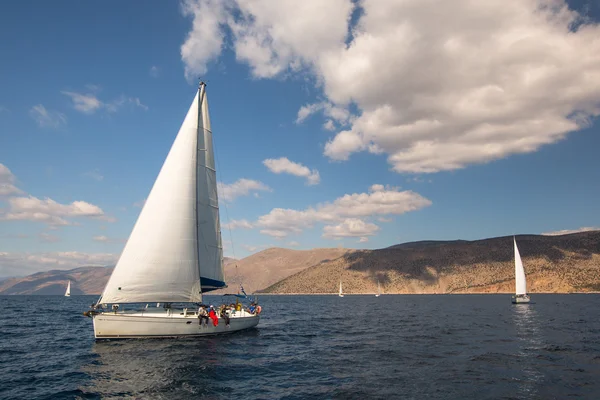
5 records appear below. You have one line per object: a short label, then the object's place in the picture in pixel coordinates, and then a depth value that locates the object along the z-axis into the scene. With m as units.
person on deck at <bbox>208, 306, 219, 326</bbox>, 33.53
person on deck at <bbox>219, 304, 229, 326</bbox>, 34.83
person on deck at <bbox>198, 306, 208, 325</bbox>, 32.59
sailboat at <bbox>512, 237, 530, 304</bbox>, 86.72
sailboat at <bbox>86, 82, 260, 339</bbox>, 30.25
